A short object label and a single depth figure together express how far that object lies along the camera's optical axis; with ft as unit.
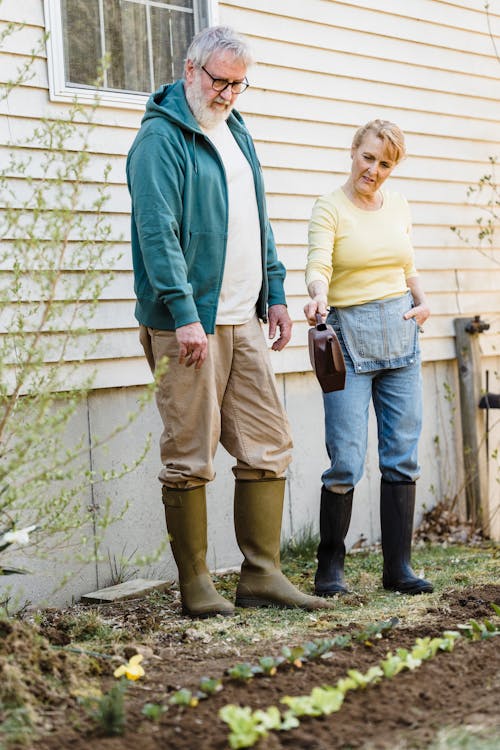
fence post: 20.61
